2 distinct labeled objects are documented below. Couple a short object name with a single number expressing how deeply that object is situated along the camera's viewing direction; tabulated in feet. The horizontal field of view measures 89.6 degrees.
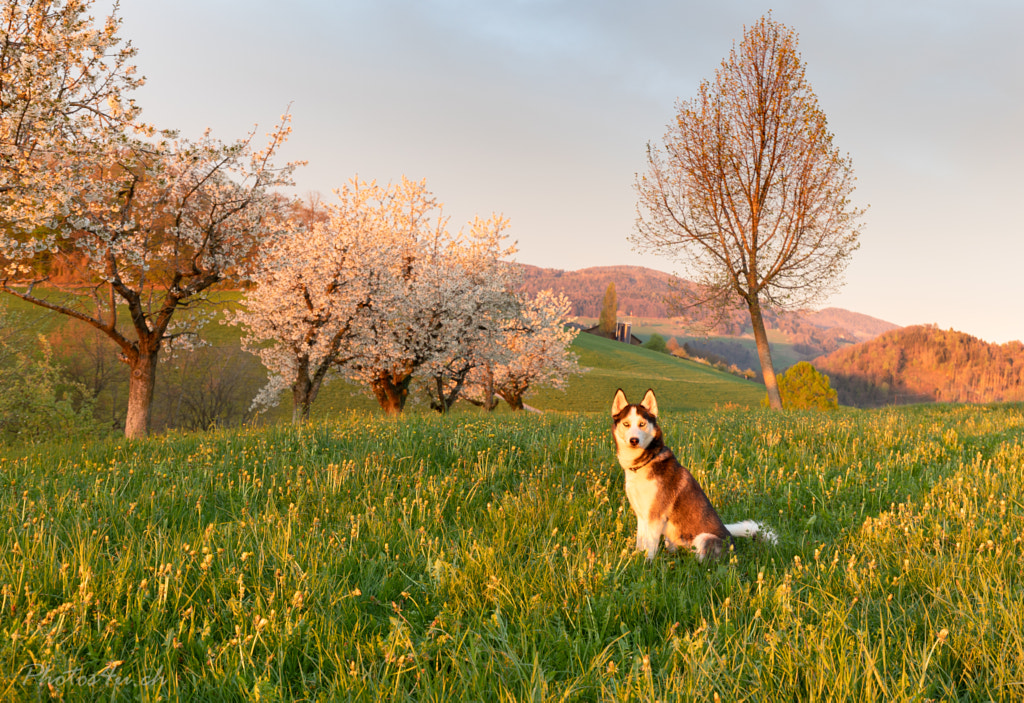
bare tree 72.38
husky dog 13.61
